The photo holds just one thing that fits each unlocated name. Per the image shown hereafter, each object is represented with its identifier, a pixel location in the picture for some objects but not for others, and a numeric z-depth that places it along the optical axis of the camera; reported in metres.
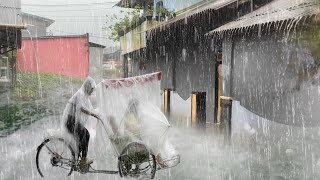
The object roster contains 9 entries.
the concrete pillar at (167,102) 16.05
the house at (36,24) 40.91
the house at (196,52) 11.91
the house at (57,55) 30.91
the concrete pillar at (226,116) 10.77
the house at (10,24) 21.36
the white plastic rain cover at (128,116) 7.68
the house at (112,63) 44.09
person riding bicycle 7.70
